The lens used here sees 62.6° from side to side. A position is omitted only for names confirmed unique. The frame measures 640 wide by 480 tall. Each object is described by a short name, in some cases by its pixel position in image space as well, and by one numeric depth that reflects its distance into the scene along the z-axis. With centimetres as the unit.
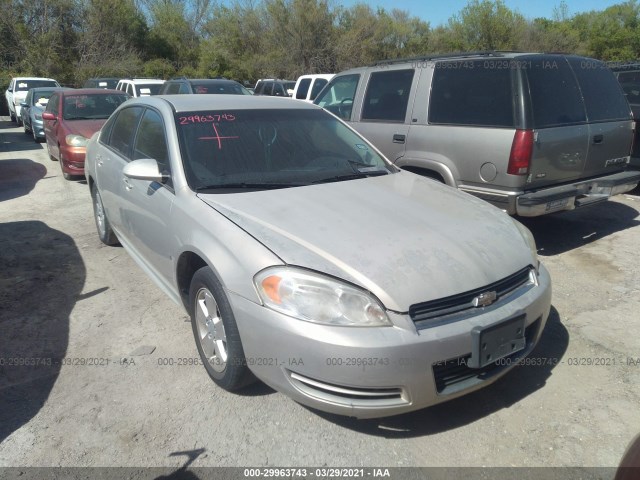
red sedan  888
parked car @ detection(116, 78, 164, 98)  1571
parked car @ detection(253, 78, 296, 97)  1751
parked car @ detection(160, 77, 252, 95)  1219
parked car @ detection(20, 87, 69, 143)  1425
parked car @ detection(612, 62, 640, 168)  739
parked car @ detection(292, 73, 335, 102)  1386
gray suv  478
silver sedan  250
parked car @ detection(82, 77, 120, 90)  2082
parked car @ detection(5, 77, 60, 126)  1928
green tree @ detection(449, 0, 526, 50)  3550
